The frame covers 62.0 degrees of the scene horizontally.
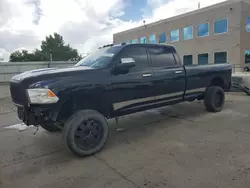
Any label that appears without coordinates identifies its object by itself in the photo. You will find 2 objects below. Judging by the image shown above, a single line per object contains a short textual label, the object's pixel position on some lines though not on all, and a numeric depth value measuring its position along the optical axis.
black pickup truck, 3.26
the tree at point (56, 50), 59.03
